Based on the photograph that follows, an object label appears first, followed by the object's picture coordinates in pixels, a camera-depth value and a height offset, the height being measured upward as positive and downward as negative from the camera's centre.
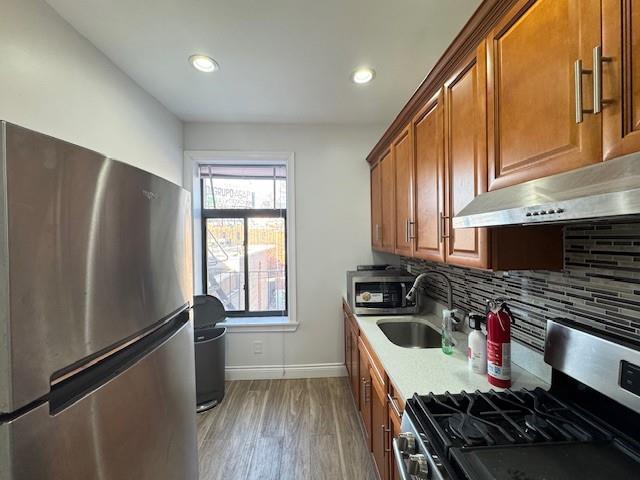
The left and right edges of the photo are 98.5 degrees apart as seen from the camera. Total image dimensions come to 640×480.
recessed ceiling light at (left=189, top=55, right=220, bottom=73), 1.74 +1.15
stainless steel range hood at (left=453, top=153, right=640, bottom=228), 0.47 +0.09
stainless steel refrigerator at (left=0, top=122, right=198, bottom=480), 0.50 -0.17
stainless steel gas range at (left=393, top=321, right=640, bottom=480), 0.70 -0.56
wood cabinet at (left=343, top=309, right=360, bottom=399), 2.09 -0.96
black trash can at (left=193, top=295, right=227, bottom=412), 2.32 -0.94
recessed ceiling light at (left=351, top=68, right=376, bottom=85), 1.88 +1.16
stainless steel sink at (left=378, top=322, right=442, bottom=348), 1.98 -0.68
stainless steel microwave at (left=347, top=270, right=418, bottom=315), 2.12 -0.43
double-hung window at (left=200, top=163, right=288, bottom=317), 2.95 +0.05
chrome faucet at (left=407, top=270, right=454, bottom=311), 1.63 -0.29
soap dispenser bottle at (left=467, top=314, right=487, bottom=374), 1.19 -0.47
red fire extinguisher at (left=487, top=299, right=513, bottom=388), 1.06 -0.42
